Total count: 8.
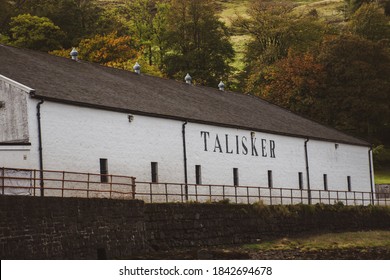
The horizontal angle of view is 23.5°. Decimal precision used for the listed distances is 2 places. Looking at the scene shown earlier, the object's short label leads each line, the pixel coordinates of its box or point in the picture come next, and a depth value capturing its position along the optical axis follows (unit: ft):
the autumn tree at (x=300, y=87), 270.87
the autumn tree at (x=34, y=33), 275.39
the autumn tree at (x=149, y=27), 336.08
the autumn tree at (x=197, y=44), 313.32
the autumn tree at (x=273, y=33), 327.47
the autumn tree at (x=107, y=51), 263.29
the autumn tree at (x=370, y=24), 330.95
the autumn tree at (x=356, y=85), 268.41
